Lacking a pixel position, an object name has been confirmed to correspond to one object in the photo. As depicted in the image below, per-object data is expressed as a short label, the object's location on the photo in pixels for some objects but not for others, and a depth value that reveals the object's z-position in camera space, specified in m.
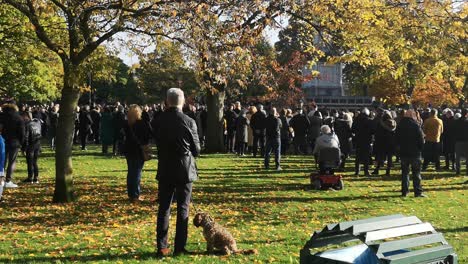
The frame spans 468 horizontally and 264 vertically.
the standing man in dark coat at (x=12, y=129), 13.82
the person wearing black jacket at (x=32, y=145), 14.54
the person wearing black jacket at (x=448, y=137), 18.97
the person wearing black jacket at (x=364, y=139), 17.08
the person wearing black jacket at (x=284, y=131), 22.69
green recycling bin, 4.54
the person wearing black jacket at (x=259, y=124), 19.92
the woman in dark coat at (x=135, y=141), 11.75
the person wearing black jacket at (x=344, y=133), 19.19
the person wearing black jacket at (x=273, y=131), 17.33
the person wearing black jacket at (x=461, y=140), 17.27
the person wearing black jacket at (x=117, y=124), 20.72
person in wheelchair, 14.15
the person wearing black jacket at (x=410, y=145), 12.82
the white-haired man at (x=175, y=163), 7.41
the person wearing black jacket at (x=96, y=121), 28.61
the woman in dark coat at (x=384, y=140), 17.16
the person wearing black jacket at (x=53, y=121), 25.97
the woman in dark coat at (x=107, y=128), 22.58
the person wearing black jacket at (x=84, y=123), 24.81
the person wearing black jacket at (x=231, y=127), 23.98
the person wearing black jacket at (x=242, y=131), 22.41
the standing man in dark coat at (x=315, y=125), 23.06
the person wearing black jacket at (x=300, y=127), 22.81
